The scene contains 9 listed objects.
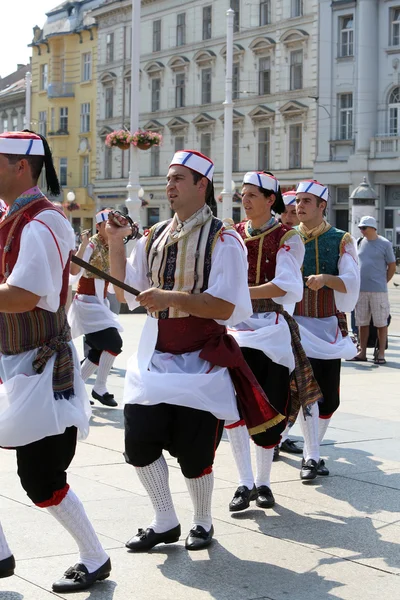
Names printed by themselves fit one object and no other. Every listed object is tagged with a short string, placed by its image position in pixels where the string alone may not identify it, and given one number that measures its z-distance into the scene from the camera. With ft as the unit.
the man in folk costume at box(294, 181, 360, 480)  23.94
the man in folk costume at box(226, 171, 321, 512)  20.95
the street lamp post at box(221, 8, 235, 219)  91.56
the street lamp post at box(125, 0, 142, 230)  78.23
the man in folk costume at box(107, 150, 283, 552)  16.85
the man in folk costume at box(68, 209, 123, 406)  33.01
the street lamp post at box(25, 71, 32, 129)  132.16
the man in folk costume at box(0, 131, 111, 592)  14.43
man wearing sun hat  45.57
